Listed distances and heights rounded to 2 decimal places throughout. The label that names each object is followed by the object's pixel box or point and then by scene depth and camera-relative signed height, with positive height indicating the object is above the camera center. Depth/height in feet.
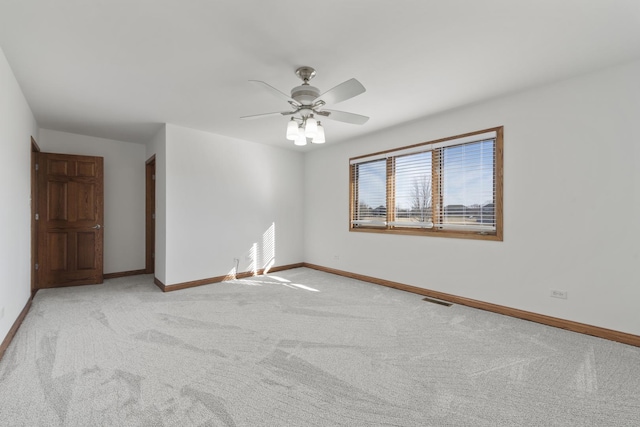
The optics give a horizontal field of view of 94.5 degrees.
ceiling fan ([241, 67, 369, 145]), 7.88 +3.20
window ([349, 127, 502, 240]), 11.62 +1.09
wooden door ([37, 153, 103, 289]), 14.47 -0.45
